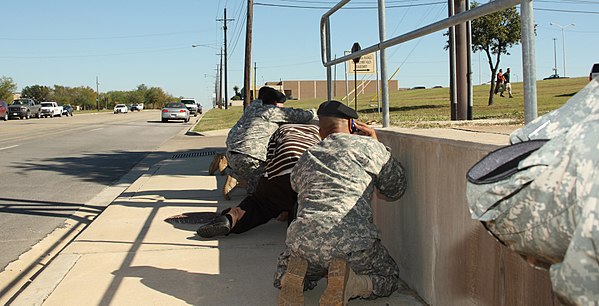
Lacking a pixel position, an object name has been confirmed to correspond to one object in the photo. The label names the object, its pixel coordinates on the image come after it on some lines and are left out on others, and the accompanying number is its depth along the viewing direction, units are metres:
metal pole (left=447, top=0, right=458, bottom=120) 12.13
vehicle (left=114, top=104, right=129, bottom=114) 99.24
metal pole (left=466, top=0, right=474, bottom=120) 12.63
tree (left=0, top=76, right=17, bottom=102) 109.62
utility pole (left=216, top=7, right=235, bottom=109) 60.25
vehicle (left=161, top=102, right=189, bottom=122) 46.66
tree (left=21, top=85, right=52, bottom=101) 139.50
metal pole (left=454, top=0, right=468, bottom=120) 12.51
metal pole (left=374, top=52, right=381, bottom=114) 7.09
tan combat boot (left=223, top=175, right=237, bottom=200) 8.59
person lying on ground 5.79
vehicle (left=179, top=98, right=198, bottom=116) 68.24
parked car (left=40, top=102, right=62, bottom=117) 66.44
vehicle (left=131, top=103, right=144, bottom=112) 122.25
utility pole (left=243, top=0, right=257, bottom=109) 26.12
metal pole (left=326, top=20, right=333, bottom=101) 7.31
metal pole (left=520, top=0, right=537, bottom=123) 2.92
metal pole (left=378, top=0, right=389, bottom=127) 5.17
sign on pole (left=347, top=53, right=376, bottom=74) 8.16
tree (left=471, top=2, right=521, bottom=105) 22.67
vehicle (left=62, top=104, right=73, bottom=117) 74.72
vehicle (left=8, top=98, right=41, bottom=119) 58.03
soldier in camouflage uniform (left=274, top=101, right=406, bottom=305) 3.86
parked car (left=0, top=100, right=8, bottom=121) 54.00
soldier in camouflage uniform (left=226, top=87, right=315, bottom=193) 7.61
